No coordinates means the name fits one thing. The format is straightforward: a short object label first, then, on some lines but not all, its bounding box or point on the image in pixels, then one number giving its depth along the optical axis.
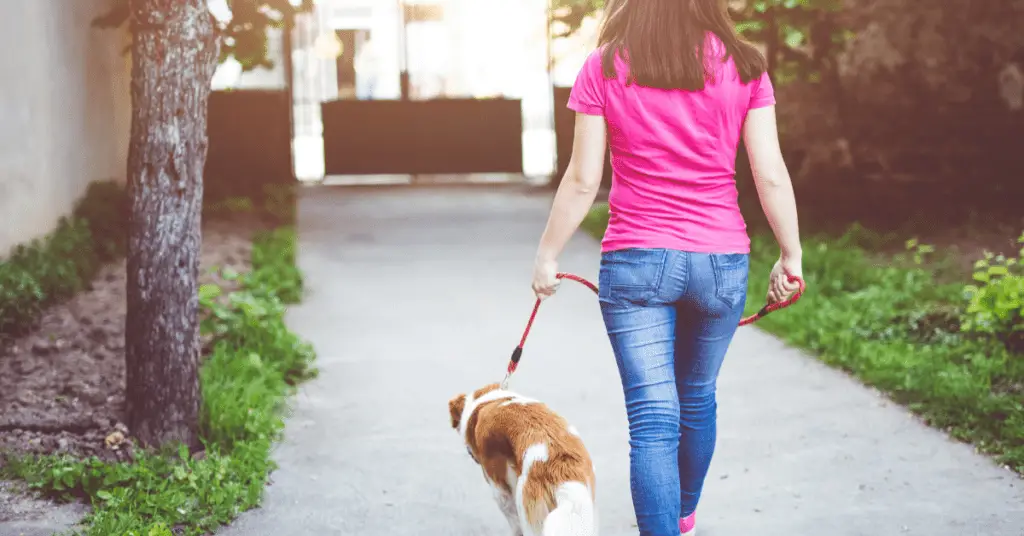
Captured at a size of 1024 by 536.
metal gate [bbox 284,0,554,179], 16.92
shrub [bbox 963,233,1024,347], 5.93
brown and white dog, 2.93
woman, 2.97
